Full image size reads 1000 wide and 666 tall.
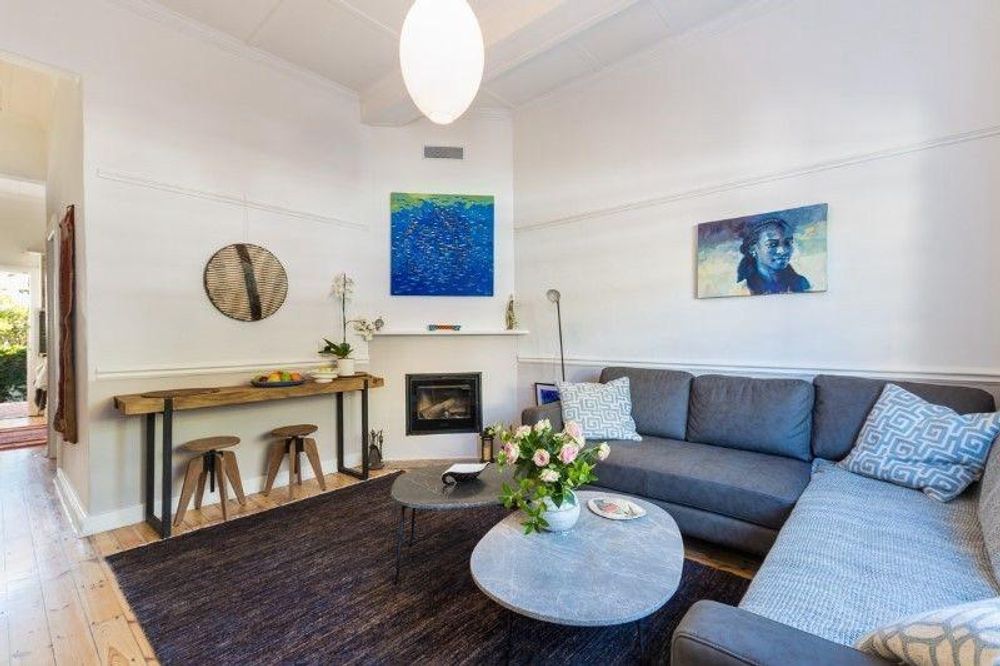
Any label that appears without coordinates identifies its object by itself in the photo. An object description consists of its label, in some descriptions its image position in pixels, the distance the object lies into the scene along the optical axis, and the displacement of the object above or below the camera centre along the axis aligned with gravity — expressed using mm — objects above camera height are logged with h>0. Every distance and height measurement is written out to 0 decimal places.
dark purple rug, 1712 -1191
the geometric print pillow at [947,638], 686 -507
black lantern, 4176 -1076
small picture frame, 4160 -541
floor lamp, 4086 +349
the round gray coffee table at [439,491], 2092 -770
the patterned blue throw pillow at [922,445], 1945 -528
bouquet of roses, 1739 -519
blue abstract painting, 4305 +895
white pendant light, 1866 +1208
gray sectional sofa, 1004 -729
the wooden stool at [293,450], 3316 -838
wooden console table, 2666 -401
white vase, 1767 -709
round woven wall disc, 3299 +446
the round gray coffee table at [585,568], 1339 -804
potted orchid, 3836 +138
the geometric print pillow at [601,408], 3018 -508
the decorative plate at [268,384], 3256 -331
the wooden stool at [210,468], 2811 -846
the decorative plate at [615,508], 1920 -769
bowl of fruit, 3264 -298
